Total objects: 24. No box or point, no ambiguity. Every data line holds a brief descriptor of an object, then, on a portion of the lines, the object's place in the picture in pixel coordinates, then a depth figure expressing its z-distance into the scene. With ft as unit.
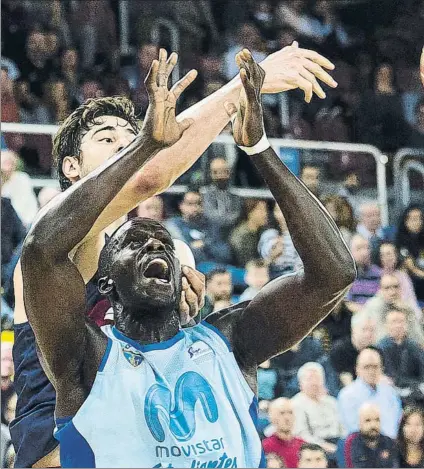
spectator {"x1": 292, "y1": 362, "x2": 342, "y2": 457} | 37.42
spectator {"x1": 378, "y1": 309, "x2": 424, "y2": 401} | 40.33
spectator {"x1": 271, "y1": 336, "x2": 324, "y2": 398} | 38.45
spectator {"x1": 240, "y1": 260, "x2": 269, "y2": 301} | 40.33
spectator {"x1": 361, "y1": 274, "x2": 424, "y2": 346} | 41.40
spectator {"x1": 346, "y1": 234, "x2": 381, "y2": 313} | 42.21
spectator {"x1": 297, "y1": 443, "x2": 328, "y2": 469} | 36.10
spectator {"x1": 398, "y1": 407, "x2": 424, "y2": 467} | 38.49
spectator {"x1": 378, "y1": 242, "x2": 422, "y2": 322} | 42.60
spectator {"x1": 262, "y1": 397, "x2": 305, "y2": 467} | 36.03
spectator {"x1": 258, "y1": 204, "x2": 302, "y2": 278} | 41.27
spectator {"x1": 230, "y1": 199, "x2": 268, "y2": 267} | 41.67
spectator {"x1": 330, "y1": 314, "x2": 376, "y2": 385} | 39.79
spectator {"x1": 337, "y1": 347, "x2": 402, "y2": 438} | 38.59
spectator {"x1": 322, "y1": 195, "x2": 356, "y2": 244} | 43.43
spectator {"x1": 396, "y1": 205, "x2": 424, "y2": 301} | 43.70
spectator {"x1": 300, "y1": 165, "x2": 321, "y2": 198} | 44.01
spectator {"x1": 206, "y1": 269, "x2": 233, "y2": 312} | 38.75
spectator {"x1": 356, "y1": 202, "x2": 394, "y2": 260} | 43.98
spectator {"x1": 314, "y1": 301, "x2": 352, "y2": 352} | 40.37
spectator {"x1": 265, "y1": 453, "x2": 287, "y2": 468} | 35.60
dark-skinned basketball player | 14.80
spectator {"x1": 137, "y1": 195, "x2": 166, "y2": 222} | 39.12
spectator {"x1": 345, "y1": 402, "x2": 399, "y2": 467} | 37.32
